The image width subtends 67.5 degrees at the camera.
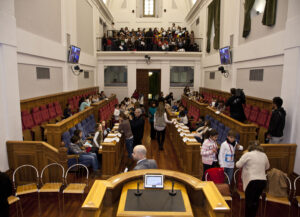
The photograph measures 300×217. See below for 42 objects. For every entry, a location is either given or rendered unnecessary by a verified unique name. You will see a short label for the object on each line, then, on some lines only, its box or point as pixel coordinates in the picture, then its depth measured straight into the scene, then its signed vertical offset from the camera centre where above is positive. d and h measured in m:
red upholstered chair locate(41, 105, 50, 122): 8.06 -1.27
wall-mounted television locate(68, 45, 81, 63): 10.61 +1.18
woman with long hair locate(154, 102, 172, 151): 7.09 -1.25
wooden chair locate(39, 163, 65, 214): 4.91 -2.10
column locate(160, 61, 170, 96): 16.78 +0.22
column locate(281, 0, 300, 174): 5.11 +0.11
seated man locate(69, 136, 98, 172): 5.25 -1.84
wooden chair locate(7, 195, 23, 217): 3.60 -1.97
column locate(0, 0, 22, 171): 4.91 -0.03
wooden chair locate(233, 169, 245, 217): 3.85 -1.96
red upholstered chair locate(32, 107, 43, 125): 7.45 -1.27
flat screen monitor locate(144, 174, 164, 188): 2.87 -1.29
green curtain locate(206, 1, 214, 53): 12.96 +3.55
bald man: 3.35 -1.22
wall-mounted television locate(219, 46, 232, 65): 10.17 +1.18
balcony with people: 16.33 +2.65
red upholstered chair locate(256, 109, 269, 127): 7.20 -1.17
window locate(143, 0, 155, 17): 20.03 +6.38
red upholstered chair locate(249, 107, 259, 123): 7.77 -1.15
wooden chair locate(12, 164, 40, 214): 3.97 -1.99
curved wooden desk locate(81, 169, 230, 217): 2.43 -1.34
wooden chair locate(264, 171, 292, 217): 3.70 -1.96
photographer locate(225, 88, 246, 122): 6.73 -0.69
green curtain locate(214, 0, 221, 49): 11.81 +3.00
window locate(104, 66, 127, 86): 17.19 +0.17
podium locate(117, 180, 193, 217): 2.46 -1.43
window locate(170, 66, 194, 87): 17.15 +0.31
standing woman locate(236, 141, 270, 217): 3.44 -1.41
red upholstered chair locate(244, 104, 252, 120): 8.27 -1.05
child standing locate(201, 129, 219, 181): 4.49 -1.38
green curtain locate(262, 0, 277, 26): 6.77 +2.10
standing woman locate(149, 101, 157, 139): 8.40 -1.21
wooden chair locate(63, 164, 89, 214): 3.99 -1.98
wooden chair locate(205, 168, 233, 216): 3.70 -1.84
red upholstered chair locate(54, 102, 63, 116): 9.18 -1.25
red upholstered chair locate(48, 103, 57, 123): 8.63 -1.29
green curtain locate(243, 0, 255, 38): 8.34 +2.38
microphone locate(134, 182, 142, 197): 2.76 -1.38
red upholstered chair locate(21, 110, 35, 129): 6.86 -1.30
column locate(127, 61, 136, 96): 16.77 +0.18
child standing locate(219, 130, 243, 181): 4.19 -1.36
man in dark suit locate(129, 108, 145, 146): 6.42 -1.33
